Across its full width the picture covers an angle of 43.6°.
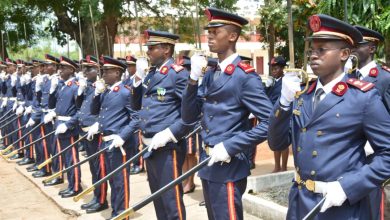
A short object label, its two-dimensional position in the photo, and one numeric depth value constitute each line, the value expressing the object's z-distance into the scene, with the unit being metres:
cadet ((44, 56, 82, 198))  7.09
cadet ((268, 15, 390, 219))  2.48
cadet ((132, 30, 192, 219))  4.43
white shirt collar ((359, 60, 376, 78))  4.90
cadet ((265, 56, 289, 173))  7.16
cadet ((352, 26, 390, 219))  4.77
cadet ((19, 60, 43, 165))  9.63
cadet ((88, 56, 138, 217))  5.43
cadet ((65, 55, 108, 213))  6.09
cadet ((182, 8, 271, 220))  3.43
